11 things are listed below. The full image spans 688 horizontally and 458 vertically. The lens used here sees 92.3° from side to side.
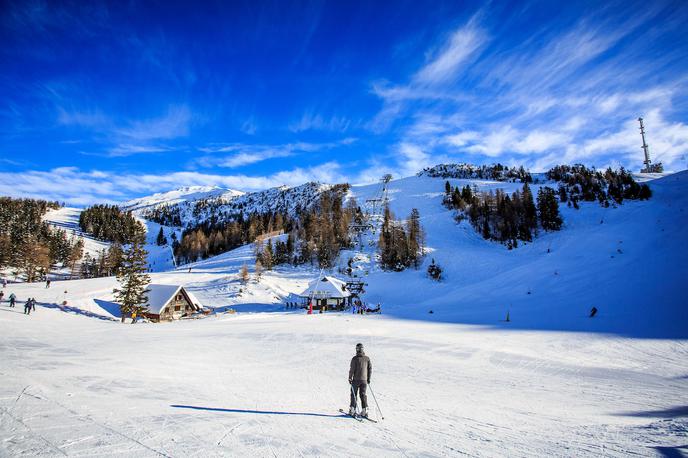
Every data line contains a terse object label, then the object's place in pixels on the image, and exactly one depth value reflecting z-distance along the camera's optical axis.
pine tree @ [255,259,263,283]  58.86
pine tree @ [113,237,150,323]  34.59
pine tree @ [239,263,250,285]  57.31
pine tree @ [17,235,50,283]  67.44
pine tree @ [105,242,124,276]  85.62
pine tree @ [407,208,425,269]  64.44
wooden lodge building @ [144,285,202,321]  40.81
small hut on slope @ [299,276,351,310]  48.28
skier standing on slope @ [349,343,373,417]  8.30
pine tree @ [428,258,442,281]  56.66
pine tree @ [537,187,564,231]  67.38
